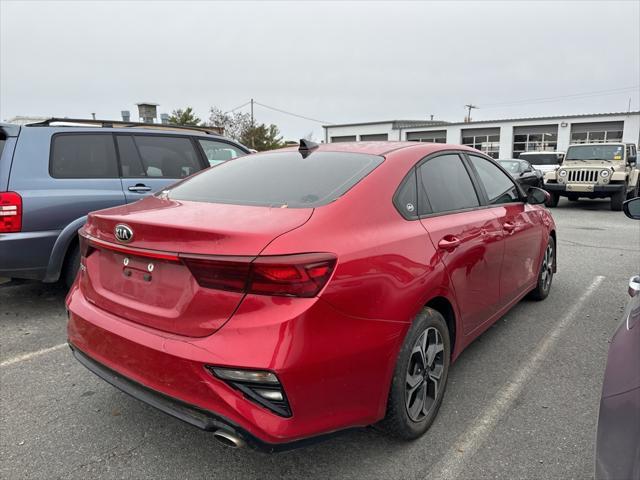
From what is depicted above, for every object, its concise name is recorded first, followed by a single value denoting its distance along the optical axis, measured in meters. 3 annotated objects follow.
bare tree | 47.16
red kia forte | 1.86
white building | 33.72
